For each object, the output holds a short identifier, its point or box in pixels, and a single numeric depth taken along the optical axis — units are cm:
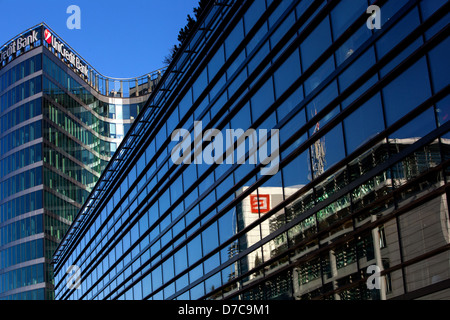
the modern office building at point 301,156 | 1638
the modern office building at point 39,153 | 8331
